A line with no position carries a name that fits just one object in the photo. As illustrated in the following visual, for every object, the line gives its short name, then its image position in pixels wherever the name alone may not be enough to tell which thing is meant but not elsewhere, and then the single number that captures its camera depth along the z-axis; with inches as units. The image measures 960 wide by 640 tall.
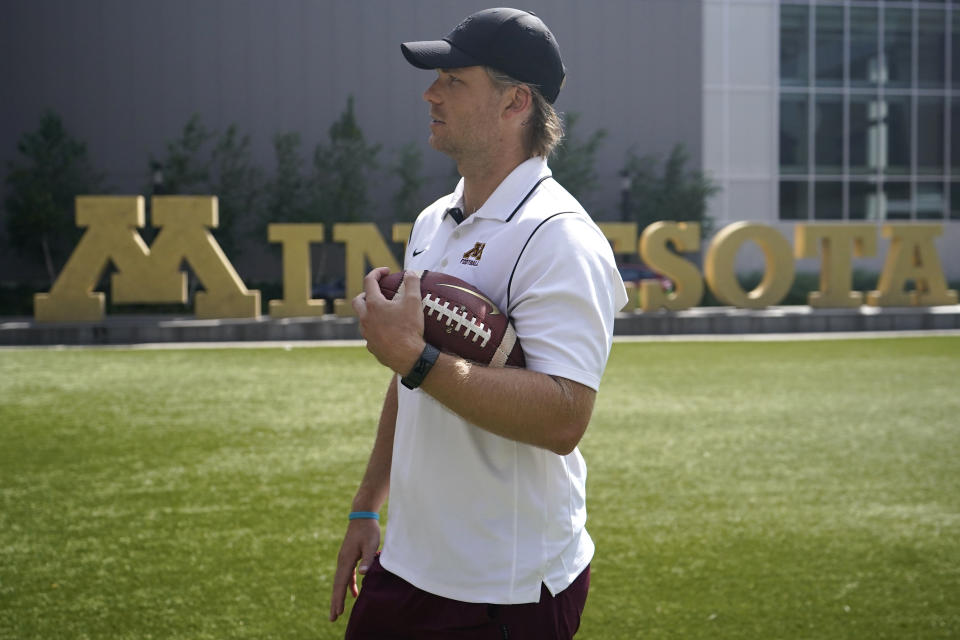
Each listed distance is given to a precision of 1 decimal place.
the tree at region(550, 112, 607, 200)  1250.6
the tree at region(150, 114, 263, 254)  1182.3
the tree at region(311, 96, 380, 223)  1210.0
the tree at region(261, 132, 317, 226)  1220.5
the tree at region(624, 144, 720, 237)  1274.6
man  71.7
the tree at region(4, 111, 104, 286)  1118.4
